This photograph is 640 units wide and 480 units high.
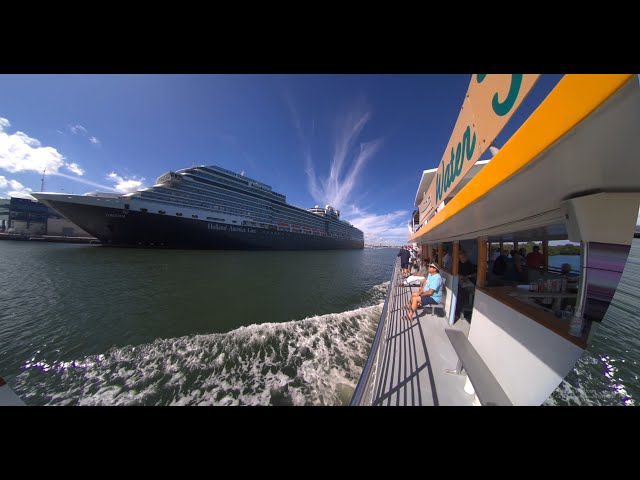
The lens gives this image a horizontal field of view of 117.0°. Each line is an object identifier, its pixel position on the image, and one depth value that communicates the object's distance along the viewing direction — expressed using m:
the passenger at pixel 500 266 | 4.76
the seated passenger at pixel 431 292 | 4.09
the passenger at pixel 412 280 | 6.18
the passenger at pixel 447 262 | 5.23
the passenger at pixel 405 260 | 9.64
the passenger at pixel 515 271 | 4.52
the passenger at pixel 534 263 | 4.54
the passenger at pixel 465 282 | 4.25
